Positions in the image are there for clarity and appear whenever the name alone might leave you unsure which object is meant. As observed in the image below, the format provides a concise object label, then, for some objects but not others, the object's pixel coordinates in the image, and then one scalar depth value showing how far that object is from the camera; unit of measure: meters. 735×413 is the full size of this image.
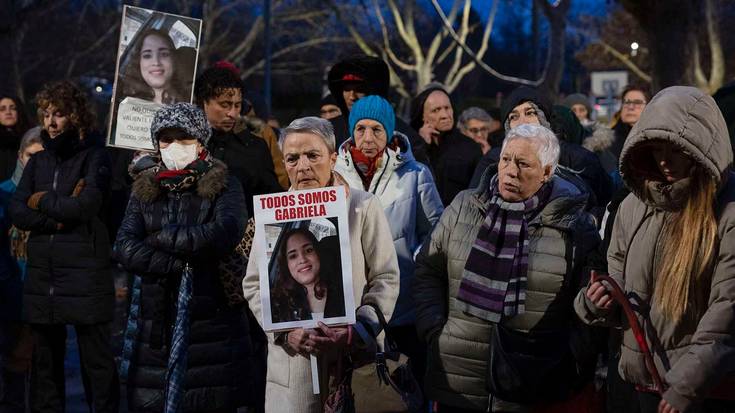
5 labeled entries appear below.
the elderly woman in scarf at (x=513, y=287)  5.05
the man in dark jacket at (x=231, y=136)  7.36
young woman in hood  4.06
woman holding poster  5.16
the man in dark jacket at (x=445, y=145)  8.80
